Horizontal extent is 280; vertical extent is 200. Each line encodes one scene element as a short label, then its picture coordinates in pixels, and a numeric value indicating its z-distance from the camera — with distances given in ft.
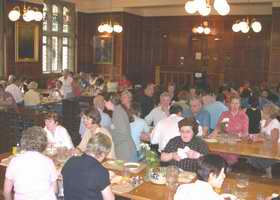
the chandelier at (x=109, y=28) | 46.55
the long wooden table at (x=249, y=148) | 15.67
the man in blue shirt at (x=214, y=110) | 23.21
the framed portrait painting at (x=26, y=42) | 40.57
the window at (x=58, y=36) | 46.32
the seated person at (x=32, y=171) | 10.32
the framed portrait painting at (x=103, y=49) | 51.49
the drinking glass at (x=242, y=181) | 11.73
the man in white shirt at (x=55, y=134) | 15.87
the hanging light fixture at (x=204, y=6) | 20.89
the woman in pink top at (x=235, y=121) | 19.24
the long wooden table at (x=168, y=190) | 11.00
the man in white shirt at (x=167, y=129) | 16.76
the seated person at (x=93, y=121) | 14.73
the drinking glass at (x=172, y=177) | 11.23
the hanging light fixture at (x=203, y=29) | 48.33
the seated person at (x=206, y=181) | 8.70
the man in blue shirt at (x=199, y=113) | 20.40
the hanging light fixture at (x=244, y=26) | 39.48
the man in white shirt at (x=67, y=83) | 37.27
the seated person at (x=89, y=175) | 9.60
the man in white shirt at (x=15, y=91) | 30.91
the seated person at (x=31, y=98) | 30.60
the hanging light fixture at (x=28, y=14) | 35.53
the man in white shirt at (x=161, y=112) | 21.67
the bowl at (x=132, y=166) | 13.09
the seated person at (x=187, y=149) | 12.94
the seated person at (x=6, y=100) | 26.12
